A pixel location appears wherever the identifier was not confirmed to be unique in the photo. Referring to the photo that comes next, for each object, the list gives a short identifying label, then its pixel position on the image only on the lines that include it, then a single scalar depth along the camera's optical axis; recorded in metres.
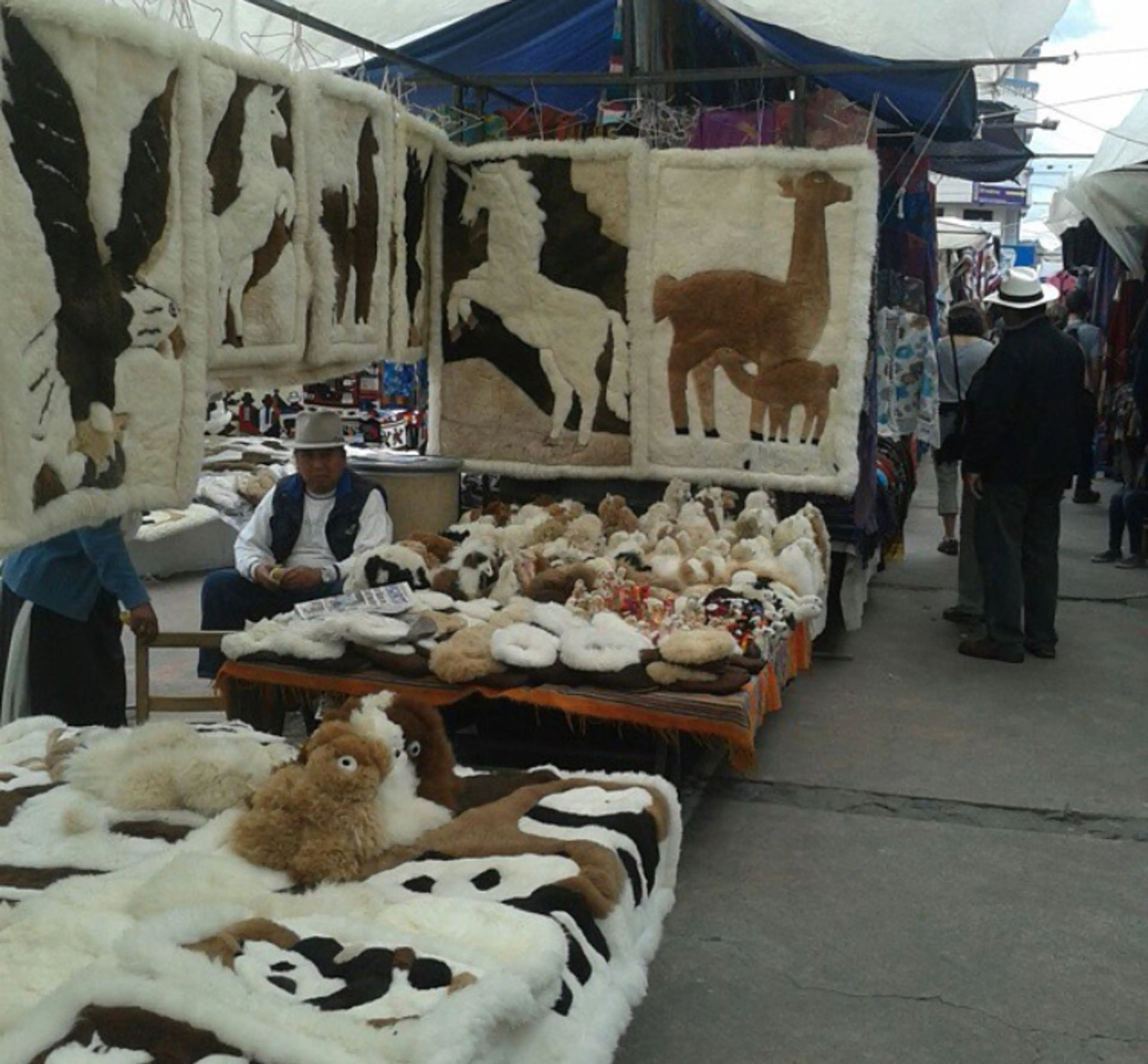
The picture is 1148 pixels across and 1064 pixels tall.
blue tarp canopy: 5.27
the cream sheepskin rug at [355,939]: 1.70
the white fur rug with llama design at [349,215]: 3.69
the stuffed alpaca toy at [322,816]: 2.33
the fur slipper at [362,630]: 4.07
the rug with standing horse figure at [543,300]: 5.10
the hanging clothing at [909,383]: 7.09
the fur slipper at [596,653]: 3.97
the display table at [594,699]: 3.80
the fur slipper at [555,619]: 4.25
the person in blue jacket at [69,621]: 3.80
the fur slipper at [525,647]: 3.97
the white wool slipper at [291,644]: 4.04
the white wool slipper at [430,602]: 4.41
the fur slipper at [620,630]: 4.11
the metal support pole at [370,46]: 3.50
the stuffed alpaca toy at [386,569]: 4.61
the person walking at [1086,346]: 10.88
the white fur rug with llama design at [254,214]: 3.12
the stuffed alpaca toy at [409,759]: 2.51
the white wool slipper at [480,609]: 4.44
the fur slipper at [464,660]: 3.96
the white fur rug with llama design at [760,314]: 4.91
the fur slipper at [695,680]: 3.88
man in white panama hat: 6.03
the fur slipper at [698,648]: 3.90
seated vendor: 4.85
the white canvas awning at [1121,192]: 8.50
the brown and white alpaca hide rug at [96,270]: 2.39
